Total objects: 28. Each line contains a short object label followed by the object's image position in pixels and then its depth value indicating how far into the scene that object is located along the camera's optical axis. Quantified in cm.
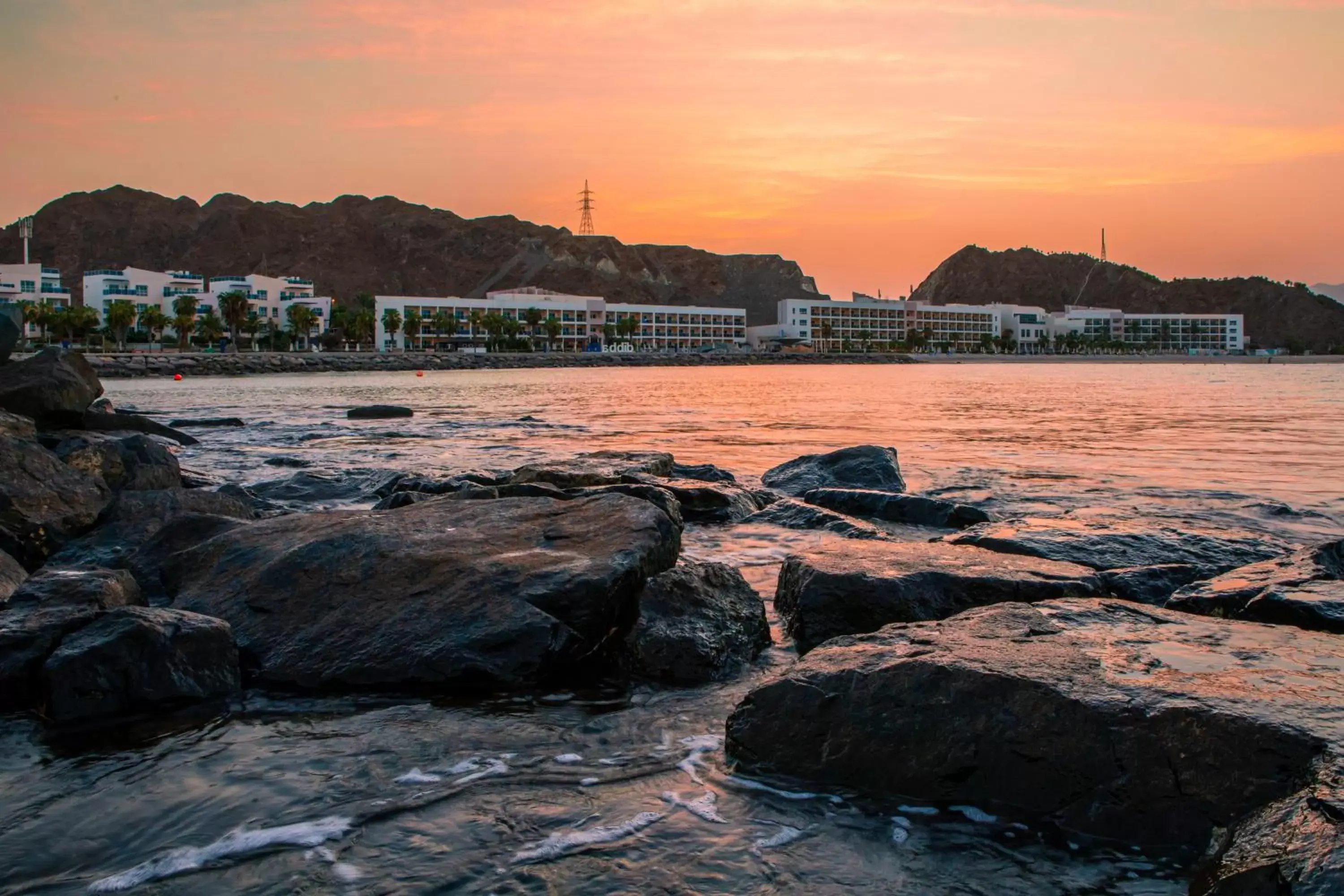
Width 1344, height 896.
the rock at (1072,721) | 385
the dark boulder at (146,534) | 803
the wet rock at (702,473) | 1490
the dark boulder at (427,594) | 587
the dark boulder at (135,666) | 544
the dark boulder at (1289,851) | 297
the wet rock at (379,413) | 3155
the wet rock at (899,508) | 1105
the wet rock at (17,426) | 1003
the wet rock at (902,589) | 646
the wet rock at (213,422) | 2838
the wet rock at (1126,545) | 791
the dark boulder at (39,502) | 834
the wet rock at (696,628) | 605
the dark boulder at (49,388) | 1402
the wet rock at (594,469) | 1158
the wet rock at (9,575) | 677
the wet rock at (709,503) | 1155
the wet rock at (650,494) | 918
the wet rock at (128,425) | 1557
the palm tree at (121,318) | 11031
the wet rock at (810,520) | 1065
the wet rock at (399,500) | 1040
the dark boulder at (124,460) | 1135
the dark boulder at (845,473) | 1376
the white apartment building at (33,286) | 11931
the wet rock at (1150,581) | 697
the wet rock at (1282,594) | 561
